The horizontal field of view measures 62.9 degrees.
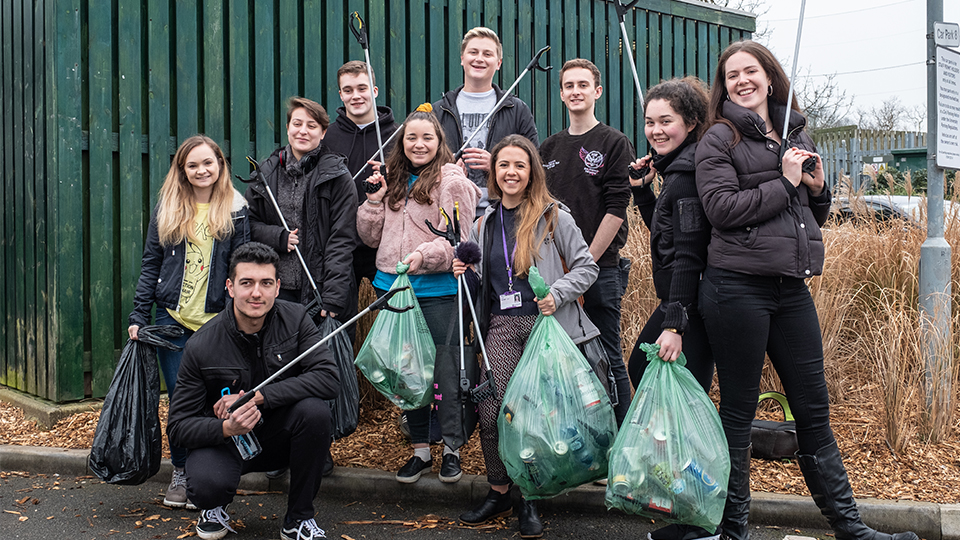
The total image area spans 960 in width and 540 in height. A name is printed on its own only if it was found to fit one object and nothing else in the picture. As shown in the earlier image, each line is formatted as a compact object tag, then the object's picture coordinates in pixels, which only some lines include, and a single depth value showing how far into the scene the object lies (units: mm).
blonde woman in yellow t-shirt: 4145
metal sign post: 4312
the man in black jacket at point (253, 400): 3510
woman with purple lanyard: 3713
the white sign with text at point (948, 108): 4566
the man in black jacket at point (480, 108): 4590
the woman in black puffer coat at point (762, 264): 3039
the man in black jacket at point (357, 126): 4730
